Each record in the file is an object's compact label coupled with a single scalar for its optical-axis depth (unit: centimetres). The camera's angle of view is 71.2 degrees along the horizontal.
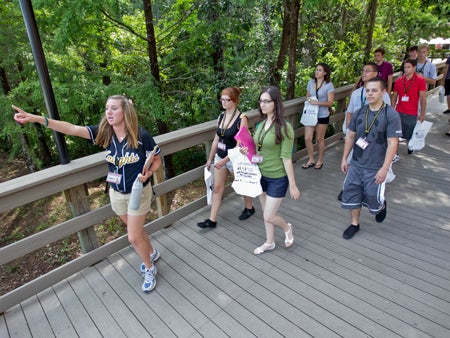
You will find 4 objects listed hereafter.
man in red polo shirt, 451
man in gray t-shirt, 277
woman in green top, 269
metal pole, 234
